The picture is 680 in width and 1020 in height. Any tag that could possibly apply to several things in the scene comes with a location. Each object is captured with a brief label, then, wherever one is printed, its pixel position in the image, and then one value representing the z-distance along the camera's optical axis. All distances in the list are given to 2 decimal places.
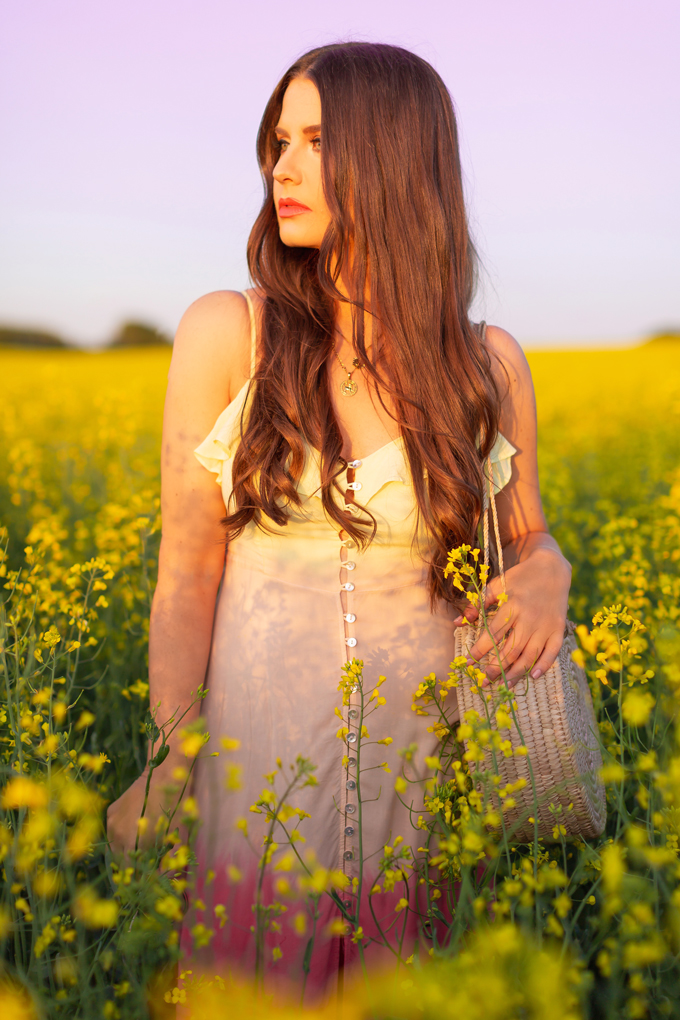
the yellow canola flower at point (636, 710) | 0.76
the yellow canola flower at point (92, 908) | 0.61
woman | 1.40
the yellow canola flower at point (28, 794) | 0.66
